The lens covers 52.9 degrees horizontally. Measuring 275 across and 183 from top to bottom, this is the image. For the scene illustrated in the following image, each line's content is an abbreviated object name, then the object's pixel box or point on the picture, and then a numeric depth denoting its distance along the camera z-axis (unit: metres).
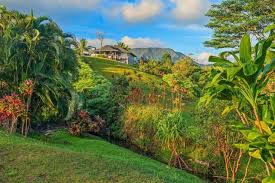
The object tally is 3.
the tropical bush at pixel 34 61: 10.94
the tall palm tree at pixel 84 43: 47.00
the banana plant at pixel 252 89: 2.32
